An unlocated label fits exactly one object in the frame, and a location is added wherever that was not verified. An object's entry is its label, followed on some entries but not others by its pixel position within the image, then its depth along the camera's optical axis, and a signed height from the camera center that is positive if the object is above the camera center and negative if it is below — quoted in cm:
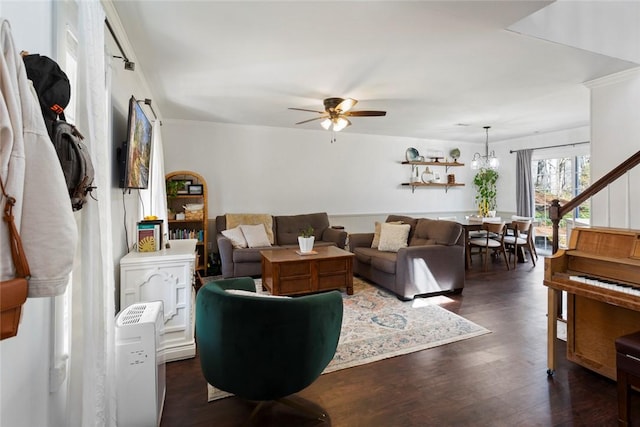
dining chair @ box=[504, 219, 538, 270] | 537 -60
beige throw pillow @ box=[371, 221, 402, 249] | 470 -44
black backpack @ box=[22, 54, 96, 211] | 102 +30
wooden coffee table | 369 -76
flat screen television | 226 +46
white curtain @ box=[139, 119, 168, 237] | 358 +25
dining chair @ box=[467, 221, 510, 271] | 516 -60
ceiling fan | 358 +112
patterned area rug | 256 -115
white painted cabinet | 231 -58
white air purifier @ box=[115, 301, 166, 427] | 168 -87
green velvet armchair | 155 -66
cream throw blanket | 515 -19
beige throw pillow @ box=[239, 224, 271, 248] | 485 -41
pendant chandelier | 563 +89
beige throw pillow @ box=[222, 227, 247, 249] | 474 -42
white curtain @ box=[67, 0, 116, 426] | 135 -27
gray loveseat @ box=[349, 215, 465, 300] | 376 -70
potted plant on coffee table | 397 -42
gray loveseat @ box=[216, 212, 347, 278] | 454 -50
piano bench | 166 -88
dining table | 540 -37
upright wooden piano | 198 -53
